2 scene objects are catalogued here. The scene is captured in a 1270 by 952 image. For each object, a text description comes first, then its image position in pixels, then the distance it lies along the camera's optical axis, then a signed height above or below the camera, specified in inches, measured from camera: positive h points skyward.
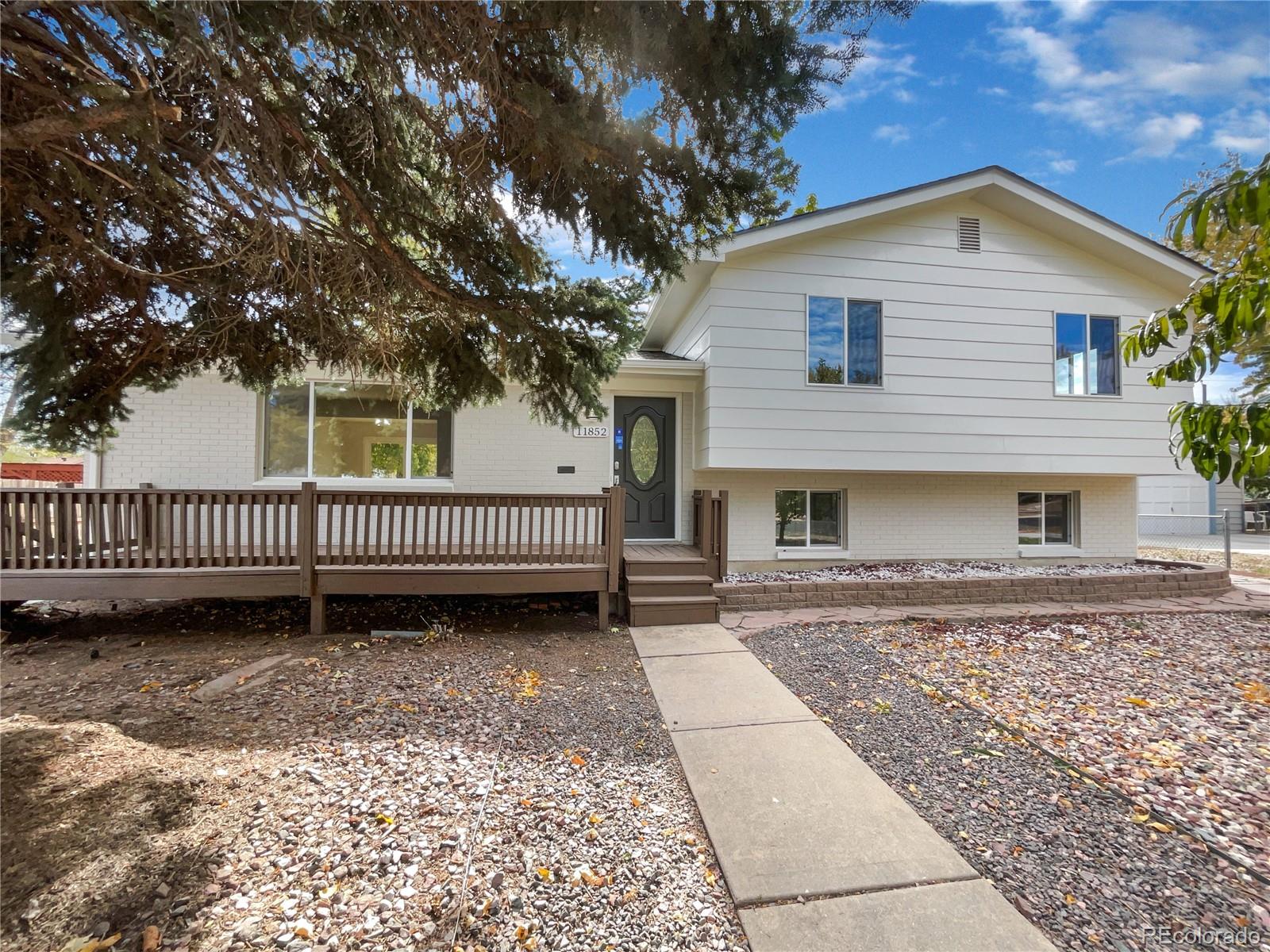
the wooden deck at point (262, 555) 199.2 -28.4
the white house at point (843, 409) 283.0 +40.4
